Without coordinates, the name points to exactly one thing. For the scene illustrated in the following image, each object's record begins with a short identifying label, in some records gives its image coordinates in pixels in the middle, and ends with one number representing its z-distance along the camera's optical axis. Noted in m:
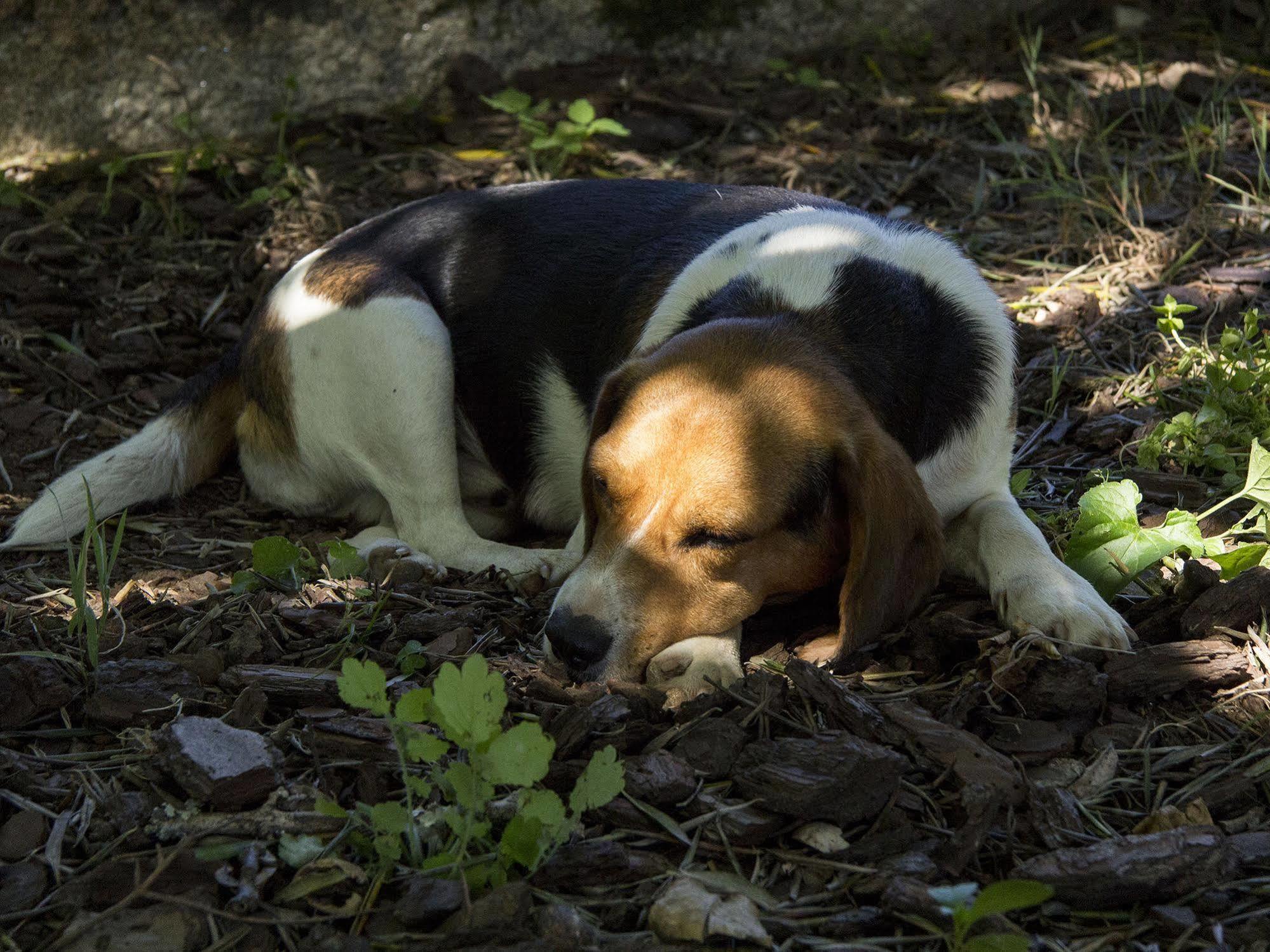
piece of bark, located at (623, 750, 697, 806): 2.44
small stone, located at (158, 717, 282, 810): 2.40
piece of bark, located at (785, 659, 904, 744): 2.61
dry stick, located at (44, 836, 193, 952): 2.11
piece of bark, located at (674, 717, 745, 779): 2.54
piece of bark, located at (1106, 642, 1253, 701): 2.81
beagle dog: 2.83
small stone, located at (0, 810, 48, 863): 2.35
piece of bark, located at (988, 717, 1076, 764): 2.66
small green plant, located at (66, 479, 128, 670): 2.81
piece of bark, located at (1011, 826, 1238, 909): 2.23
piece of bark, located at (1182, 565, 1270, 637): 2.94
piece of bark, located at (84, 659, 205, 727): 2.71
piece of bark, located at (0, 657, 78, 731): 2.69
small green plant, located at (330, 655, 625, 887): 2.15
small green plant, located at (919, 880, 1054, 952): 1.91
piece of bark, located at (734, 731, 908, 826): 2.39
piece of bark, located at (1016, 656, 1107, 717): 2.75
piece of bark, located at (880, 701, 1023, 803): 2.48
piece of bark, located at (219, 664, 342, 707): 2.79
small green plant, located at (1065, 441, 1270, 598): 3.14
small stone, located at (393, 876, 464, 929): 2.12
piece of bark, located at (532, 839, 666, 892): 2.25
